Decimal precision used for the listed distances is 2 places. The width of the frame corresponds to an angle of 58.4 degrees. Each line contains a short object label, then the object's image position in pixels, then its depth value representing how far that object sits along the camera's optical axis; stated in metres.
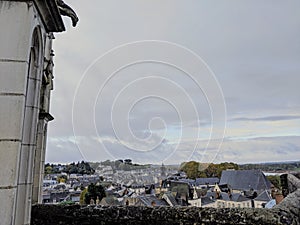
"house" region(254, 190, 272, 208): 35.64
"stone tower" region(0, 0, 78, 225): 1.81
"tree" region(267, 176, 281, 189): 49.50
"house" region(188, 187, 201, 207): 37.59
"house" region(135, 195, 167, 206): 23.41
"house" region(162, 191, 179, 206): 29.55
